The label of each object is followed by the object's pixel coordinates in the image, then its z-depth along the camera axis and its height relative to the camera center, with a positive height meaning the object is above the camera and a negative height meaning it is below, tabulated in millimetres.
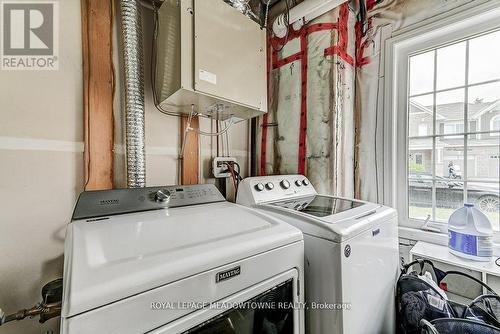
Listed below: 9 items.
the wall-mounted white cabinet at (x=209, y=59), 1026 +546
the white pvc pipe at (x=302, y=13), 1404 +1030
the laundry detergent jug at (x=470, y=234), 1305 -417
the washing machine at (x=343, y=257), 853 -390
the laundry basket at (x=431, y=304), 1068 -705
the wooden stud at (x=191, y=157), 1425 +58
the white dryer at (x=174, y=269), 469 -259
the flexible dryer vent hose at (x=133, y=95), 1104 +363
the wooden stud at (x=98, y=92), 1079 +371
